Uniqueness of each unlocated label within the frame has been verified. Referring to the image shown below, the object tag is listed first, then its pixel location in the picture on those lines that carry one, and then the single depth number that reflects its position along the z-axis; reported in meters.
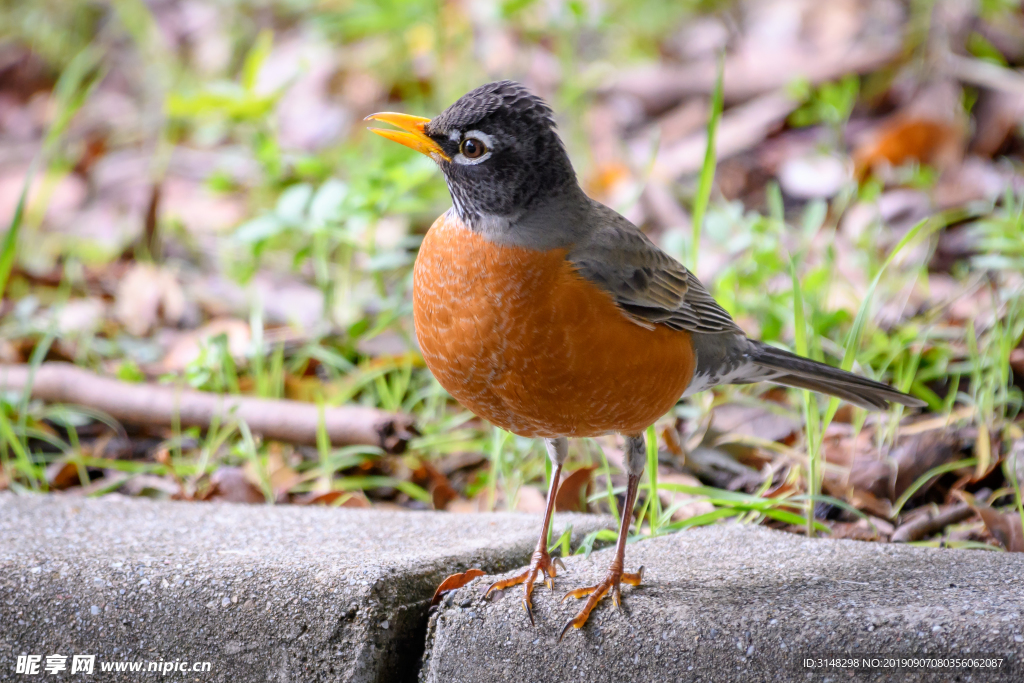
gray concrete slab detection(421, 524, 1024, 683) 4.09
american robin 4.90
